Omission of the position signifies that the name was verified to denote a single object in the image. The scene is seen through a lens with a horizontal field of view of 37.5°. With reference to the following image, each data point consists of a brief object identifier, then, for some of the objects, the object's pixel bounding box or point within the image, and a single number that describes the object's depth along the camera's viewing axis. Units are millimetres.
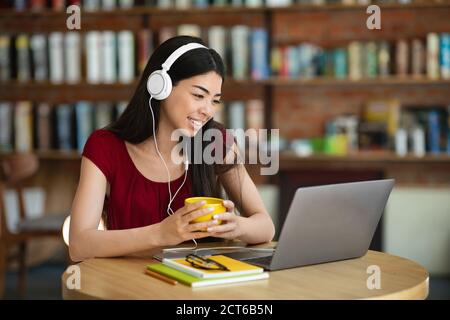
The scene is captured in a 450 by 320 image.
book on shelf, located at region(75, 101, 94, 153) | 4094
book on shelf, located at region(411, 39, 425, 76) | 3877
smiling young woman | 1791
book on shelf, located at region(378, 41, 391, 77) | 3891
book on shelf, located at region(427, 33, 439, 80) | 3844
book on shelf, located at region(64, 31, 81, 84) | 4090
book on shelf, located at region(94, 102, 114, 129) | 4098
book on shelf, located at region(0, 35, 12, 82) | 4137
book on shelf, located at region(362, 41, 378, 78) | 3898
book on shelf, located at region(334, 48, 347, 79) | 3916
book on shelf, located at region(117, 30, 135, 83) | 4043
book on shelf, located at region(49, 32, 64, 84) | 4109
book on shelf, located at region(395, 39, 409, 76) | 3885
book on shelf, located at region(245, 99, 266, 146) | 3995
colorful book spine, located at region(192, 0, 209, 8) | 3975
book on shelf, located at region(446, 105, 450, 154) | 3867
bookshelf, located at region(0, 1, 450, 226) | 4008
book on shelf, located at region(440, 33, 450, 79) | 3826
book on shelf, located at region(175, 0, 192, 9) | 4000
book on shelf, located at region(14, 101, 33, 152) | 4141
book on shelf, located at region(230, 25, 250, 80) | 3957
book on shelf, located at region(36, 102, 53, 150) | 4137
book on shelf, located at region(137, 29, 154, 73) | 4039
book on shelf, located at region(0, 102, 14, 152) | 4148
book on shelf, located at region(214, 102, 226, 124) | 4008
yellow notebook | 1275
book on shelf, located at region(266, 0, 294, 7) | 3918
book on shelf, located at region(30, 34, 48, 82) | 4109
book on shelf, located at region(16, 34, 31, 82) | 4121
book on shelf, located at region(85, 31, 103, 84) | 4062
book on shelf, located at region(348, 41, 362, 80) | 3898
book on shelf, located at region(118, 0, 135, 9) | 4062
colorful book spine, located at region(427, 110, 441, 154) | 3869
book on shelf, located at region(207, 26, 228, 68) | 3977
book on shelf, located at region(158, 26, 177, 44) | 4039
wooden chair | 3514
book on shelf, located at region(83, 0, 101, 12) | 4070
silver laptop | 1312
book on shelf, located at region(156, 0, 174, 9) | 4027
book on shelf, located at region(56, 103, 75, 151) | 4105
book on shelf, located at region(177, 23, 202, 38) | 4027
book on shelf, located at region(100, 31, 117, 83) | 4055
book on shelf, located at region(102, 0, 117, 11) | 4047
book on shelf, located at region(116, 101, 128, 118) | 4098
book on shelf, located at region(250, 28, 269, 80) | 3955
